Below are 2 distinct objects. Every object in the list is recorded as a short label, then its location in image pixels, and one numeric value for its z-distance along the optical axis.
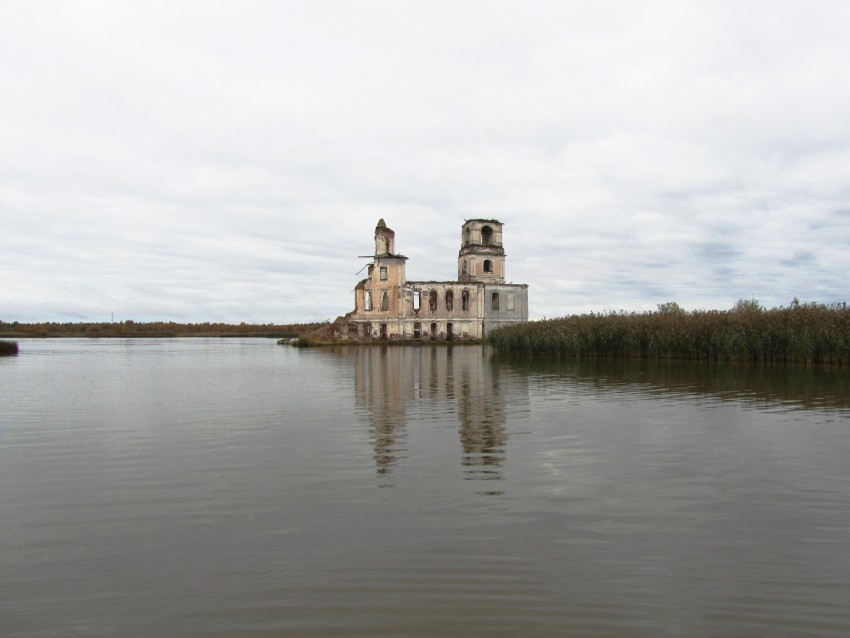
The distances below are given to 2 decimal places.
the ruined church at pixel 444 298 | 65.31
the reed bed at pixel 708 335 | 25.91
